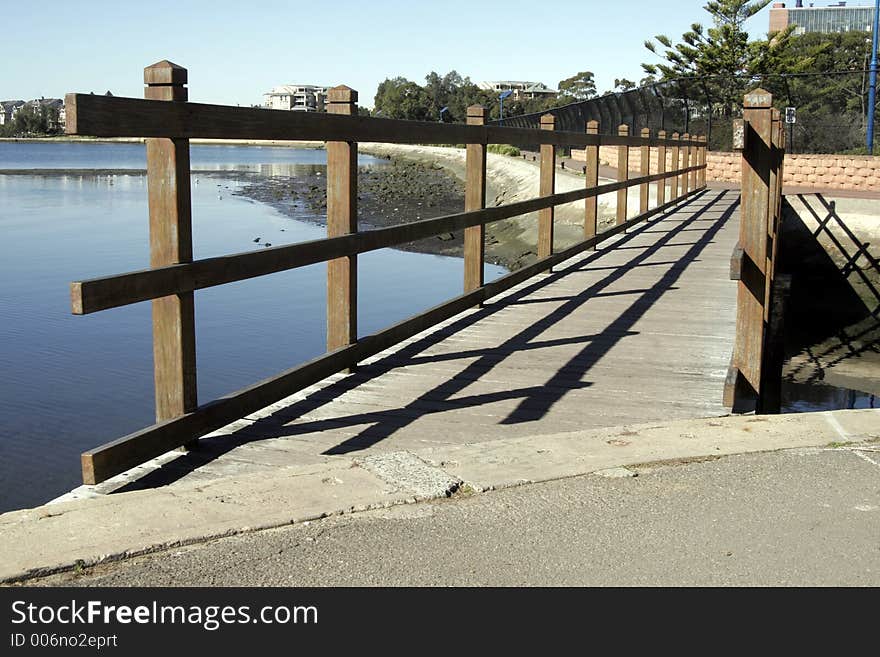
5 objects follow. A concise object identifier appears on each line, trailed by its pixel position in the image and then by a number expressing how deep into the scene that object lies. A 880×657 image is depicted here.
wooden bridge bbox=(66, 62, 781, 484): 4.53
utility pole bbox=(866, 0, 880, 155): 30.28
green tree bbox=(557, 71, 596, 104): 154.62
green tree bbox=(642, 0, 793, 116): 61.28
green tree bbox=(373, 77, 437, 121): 156.12
